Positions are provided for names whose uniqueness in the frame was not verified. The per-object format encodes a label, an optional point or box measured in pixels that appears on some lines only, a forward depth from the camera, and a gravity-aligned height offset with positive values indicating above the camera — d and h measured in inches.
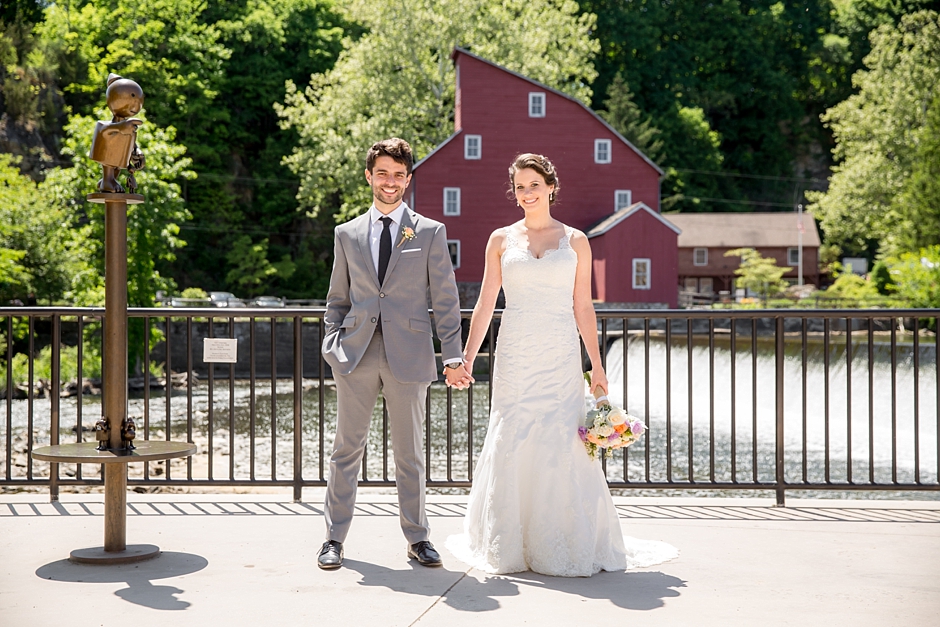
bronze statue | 173.8 +32.6
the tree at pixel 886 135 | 1876.2 +356.6
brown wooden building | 2529.5 +179.9
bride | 175.5 -19.4
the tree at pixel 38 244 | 1084.9 +81.2
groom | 173.8 -3.0
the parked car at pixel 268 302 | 1615.7 +21.7
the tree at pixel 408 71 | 1481.3 +385.0
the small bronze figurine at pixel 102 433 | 173.6 -21.1
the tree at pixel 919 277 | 1453.0 +54.8
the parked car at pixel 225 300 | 1587.1 +24.8
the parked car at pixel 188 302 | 1456.8 +20.7
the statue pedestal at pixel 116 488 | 171.3 -31.7
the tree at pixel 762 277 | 2023.9 +74.8
